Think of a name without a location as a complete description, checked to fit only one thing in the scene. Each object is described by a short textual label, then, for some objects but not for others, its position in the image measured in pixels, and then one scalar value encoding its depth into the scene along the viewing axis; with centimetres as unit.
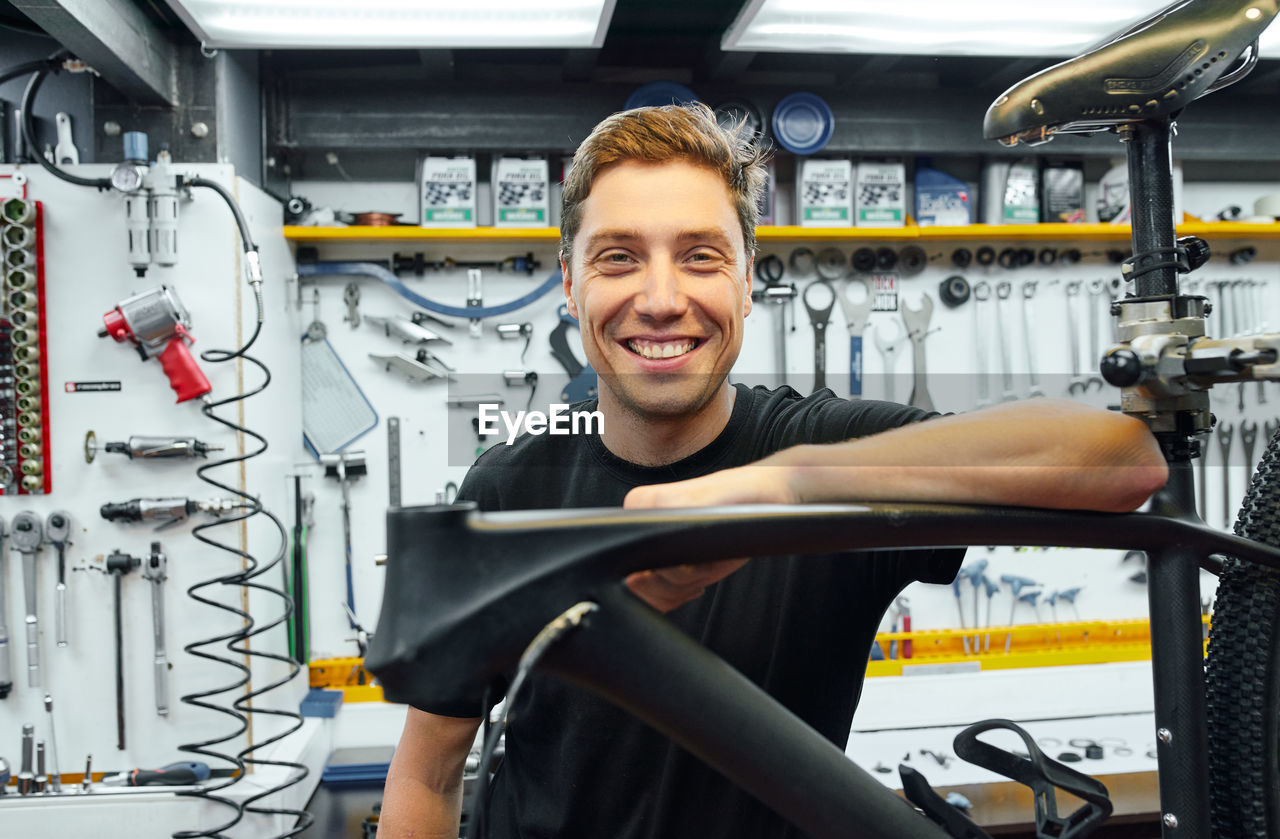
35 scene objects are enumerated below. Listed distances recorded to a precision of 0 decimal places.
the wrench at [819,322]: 251
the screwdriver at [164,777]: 184
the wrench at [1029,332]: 257
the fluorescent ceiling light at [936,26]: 177
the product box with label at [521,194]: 231
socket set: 184
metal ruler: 242
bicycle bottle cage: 50
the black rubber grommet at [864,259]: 251
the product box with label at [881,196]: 238
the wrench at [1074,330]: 260
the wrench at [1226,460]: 255
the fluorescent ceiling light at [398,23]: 171
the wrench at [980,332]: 257
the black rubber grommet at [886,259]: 251
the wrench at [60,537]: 190
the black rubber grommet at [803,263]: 251
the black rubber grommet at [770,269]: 251
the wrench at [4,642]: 193
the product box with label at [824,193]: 236
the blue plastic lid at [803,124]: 232
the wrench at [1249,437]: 260
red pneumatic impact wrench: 181
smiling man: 88
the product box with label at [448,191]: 231
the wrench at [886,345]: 256
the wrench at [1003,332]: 257
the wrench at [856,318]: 252
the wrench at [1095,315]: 262
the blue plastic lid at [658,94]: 227
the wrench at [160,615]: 190
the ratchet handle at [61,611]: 190
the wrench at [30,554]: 190
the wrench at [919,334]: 253
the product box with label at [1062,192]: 247
